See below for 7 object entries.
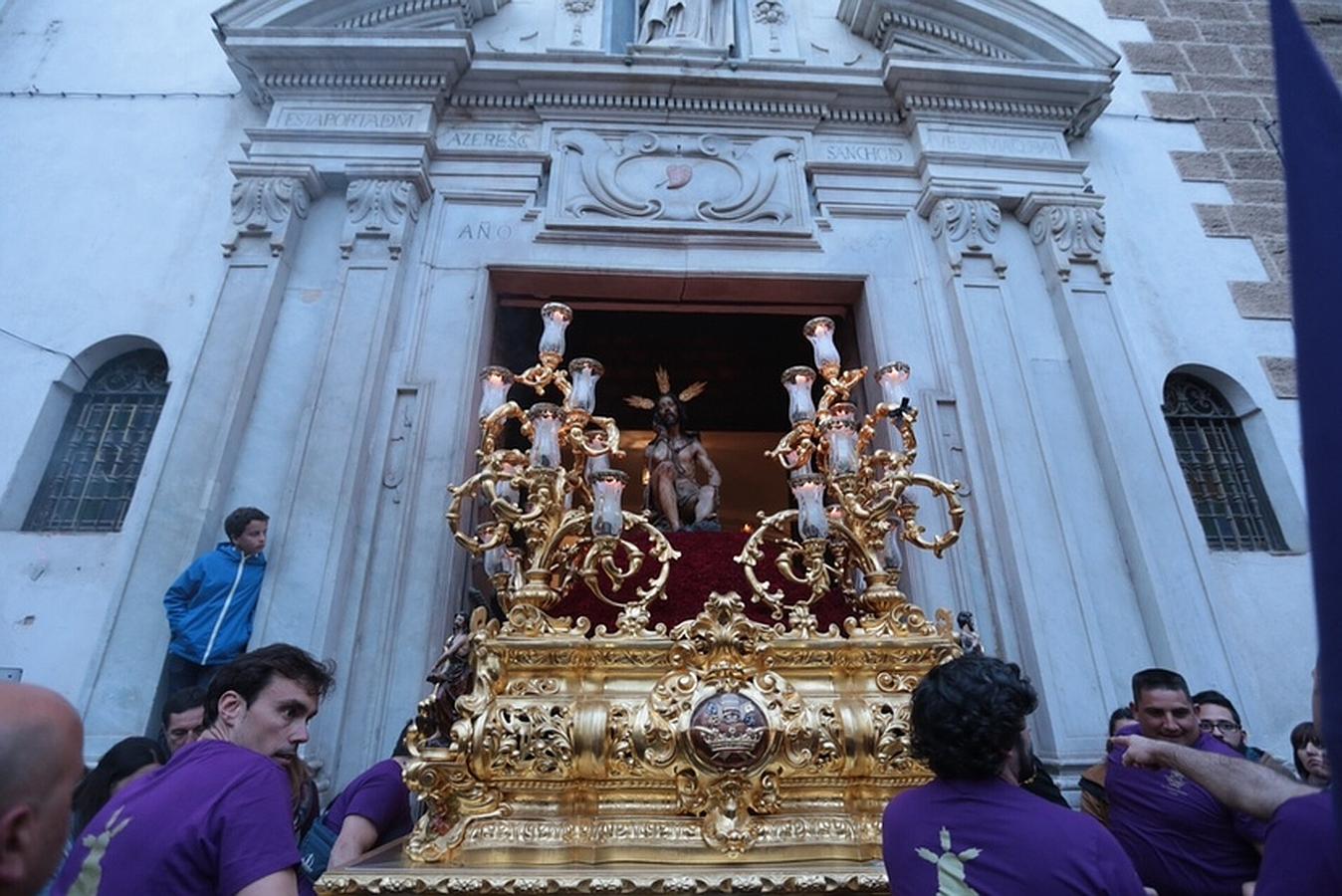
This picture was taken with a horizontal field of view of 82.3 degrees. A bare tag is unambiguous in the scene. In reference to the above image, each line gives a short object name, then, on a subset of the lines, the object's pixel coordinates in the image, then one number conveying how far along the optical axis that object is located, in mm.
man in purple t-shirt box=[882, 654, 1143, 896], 1631
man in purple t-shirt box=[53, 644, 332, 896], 1685
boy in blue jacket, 4555
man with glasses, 3846
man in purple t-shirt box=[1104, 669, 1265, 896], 2711
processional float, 2865
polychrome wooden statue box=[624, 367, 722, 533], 5848
